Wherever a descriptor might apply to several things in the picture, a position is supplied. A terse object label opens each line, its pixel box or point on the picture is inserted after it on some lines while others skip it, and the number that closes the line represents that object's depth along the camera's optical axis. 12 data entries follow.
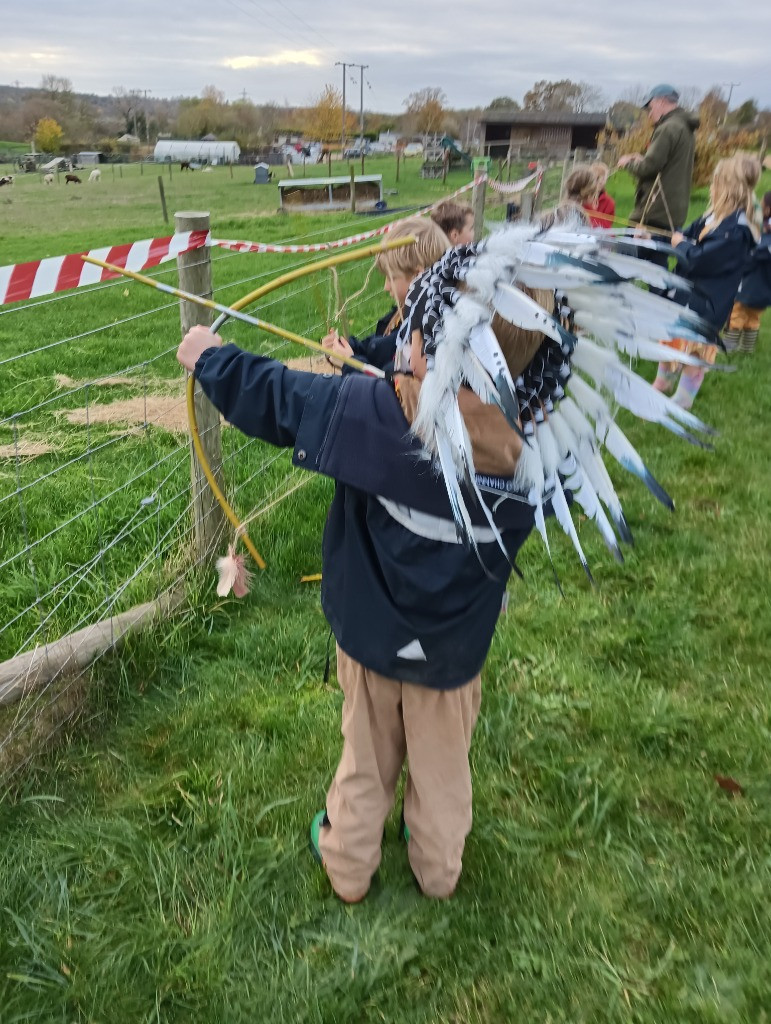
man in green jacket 6.80
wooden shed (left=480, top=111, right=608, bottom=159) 47.94
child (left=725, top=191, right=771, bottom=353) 6.68
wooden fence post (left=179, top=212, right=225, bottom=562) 2.87
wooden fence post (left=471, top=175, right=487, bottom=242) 7.08
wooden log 2.48
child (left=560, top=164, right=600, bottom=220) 6.52
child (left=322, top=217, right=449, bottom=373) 2.52
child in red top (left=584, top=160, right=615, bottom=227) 6.82
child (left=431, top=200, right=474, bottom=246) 3.63
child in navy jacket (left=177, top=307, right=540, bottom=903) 1.51
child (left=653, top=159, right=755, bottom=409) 5.36
